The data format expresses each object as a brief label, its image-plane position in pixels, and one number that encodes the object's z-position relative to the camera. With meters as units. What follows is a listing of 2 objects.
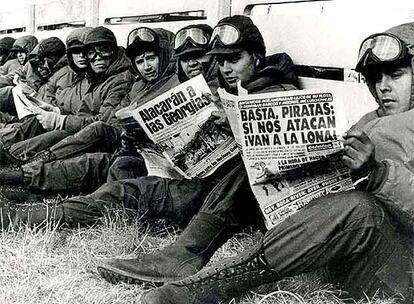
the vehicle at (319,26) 3.15
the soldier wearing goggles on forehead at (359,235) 1.96
